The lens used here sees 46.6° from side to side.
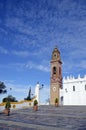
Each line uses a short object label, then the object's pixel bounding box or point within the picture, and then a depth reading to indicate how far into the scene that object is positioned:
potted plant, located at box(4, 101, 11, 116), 12.43
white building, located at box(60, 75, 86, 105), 22.43
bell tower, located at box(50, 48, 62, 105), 24.42
